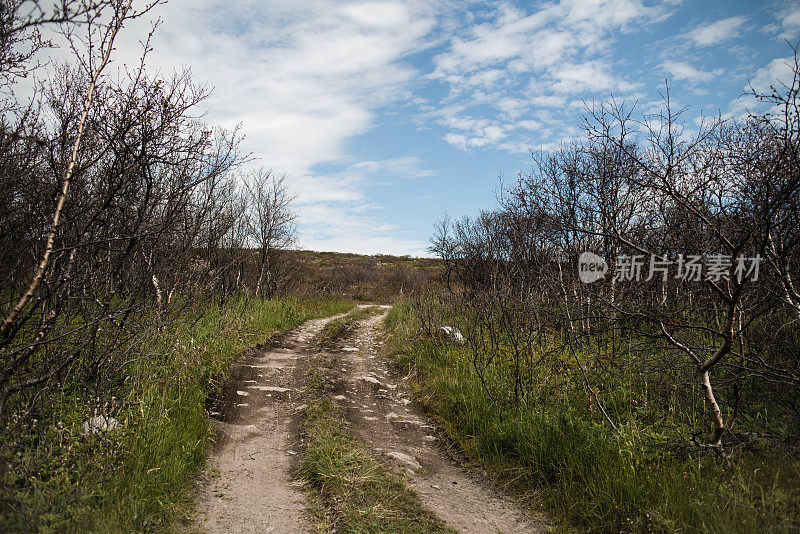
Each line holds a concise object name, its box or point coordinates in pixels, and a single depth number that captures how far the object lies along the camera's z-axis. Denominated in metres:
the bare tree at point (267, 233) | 15.62
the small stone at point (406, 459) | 4.34
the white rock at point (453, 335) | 8.10
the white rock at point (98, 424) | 3.49
